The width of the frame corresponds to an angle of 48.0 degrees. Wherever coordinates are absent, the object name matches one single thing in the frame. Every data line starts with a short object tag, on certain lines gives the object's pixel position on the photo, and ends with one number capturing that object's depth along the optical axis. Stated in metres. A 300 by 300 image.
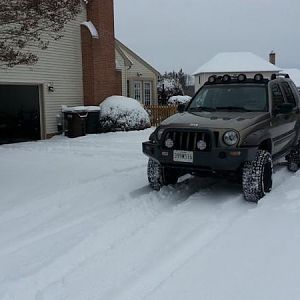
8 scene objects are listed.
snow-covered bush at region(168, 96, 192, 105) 25.63
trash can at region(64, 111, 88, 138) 11.80
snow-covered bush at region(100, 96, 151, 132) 12.54
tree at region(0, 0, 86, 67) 5.12
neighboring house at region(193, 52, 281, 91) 33.92
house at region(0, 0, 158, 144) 11.72
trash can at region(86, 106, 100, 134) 12.29
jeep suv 4.59
